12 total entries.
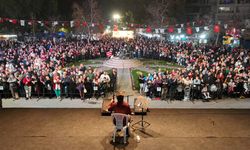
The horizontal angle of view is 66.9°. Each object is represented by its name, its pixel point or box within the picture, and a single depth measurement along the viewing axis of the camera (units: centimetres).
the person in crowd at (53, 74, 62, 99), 1051
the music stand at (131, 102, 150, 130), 738
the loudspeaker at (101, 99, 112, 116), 705
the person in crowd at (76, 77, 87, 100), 1046
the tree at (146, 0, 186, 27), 3868
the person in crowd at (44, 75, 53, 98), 1063
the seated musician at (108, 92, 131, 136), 636
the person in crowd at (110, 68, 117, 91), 1184
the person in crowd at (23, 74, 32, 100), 1043
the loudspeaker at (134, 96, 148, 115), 737
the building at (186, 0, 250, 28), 4135
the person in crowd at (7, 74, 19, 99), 1045
